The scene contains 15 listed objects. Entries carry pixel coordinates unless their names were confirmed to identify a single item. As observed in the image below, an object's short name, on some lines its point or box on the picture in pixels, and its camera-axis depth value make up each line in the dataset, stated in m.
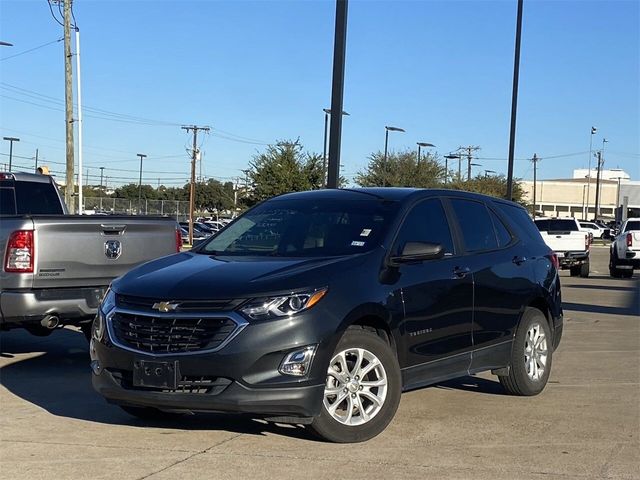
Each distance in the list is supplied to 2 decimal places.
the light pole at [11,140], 90.54
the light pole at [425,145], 57.34
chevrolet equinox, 5.52
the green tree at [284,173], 45.47
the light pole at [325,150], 44.06
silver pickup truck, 8.23
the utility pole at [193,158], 53.70
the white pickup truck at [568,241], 25.59
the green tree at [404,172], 55.69
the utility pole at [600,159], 105.86
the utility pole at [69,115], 33.28
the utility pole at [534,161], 99.25
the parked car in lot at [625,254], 25.94
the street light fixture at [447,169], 59.75
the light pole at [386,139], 53.42
